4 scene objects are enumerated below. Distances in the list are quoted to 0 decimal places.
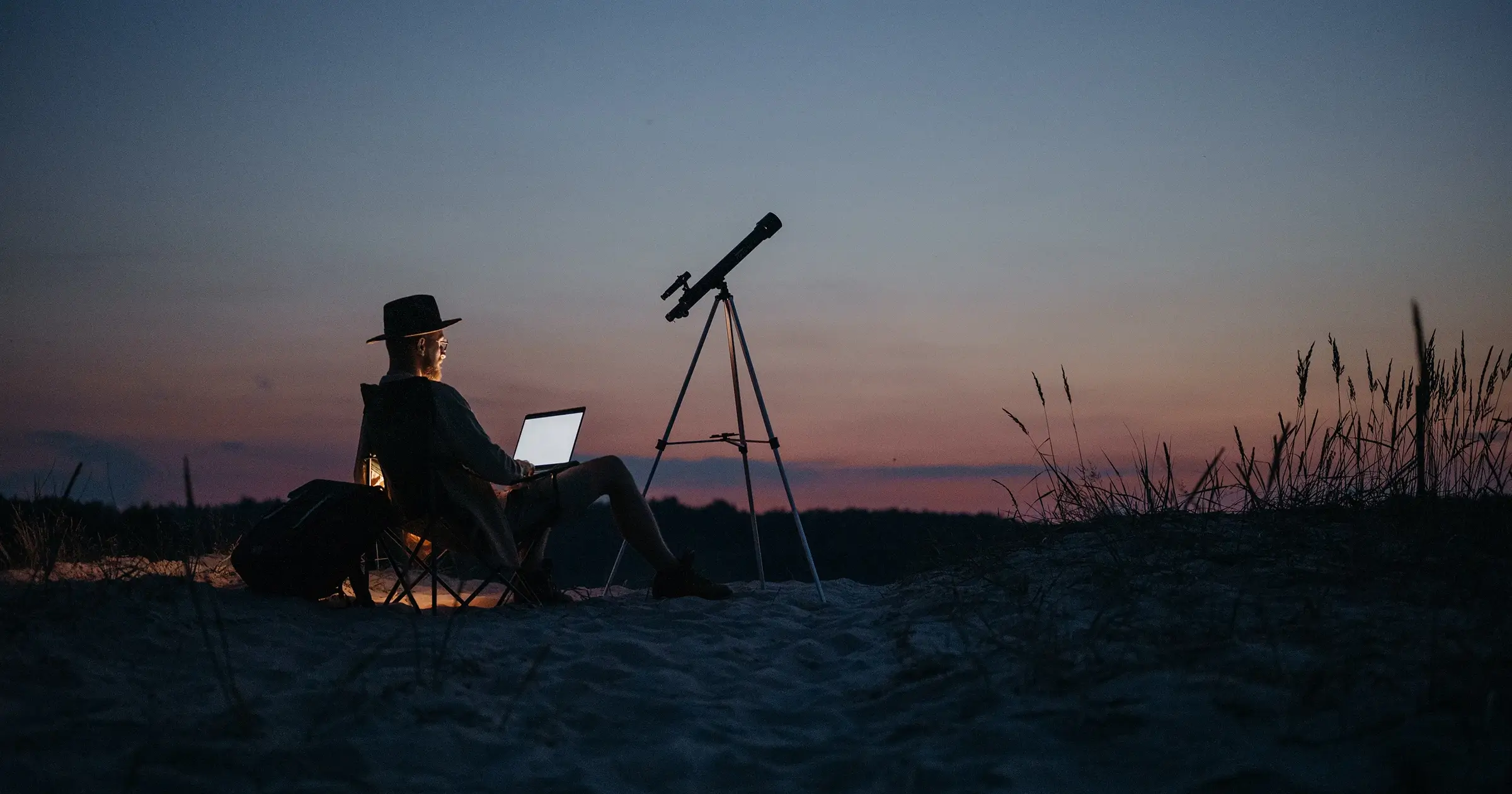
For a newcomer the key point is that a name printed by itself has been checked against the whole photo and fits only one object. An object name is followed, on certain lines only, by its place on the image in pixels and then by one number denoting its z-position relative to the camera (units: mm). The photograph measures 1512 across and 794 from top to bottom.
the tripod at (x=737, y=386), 5160
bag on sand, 4070
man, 4371
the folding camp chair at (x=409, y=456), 4352
